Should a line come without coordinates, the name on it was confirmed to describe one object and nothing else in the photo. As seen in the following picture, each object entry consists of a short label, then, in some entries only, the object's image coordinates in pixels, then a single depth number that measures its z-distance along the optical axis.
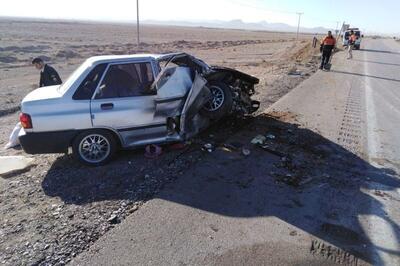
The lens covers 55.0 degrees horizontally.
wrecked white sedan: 6.21
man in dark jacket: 8.59
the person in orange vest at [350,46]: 29.34
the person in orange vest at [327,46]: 20.75
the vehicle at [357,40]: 42.73
